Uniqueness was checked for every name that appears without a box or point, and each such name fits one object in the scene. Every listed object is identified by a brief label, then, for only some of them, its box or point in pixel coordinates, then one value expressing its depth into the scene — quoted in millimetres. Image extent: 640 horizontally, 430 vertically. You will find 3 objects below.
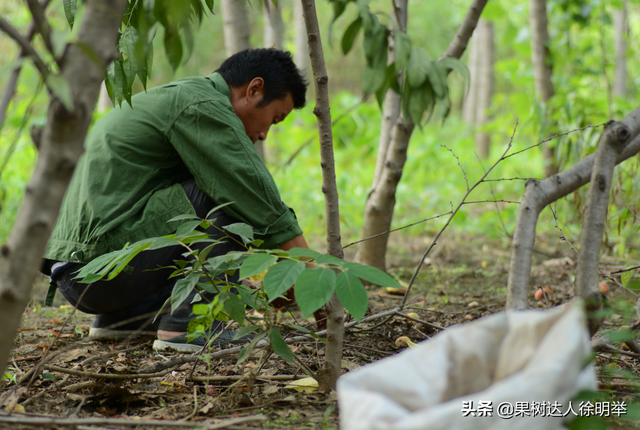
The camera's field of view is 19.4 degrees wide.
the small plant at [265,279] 3877
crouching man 4342
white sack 2726
